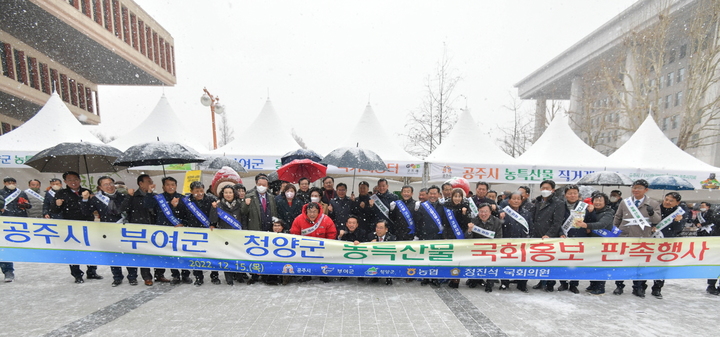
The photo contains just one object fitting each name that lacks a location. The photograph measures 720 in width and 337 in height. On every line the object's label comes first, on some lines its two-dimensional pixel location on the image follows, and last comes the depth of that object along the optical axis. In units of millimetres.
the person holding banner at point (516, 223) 4680
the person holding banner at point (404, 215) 4930
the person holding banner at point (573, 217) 4514
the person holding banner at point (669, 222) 4534
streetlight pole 12586
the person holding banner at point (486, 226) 4547
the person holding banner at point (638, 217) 4598
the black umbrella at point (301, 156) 7117
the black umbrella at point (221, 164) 7809
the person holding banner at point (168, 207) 4559
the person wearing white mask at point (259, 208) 4836
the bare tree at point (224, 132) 32547
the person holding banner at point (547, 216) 4671
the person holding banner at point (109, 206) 4605
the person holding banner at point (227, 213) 4578
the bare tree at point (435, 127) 14820
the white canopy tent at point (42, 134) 8445
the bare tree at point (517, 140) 21031
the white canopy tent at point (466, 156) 9156
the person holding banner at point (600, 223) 4449
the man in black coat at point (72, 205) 4652
